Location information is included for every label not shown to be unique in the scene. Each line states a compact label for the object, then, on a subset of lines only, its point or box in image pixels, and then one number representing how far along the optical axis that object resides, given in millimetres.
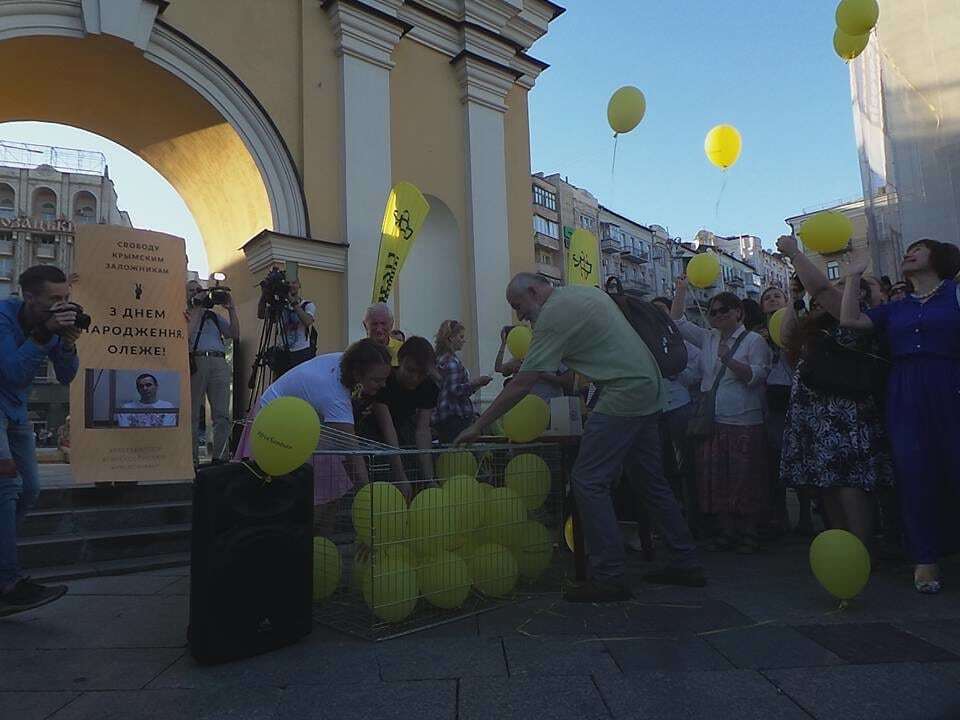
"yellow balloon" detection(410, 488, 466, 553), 3203
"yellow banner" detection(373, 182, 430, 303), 7125
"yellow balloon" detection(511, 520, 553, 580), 3680
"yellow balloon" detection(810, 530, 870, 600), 3135
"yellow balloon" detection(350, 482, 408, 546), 3020
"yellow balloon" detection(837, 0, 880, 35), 5930
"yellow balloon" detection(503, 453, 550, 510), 3725
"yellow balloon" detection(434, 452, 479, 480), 3389
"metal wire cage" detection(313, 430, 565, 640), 3072
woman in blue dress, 3568
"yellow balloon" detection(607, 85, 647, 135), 7289
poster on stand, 5199
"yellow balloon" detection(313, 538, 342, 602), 3361
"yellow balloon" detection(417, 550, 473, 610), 3225
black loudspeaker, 2658
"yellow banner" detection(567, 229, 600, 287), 8087
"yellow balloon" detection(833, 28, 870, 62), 6257
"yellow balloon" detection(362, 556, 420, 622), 3035
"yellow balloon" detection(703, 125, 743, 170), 7574
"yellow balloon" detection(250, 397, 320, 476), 2717
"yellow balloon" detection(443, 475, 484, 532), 3363
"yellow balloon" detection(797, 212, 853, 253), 4160
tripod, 6648
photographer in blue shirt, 3316
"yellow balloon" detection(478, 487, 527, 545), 3554
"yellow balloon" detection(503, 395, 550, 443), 3803
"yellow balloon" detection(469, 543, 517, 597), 3479
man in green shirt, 3502
